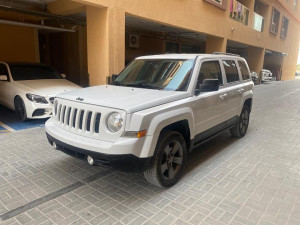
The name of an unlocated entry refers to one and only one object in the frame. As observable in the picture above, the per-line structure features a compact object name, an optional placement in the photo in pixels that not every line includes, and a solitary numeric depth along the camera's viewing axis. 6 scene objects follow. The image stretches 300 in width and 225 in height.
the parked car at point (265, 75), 21.42
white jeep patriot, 2.87
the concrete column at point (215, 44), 13.73
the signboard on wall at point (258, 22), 17.94
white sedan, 6.29
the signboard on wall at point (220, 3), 11.86
